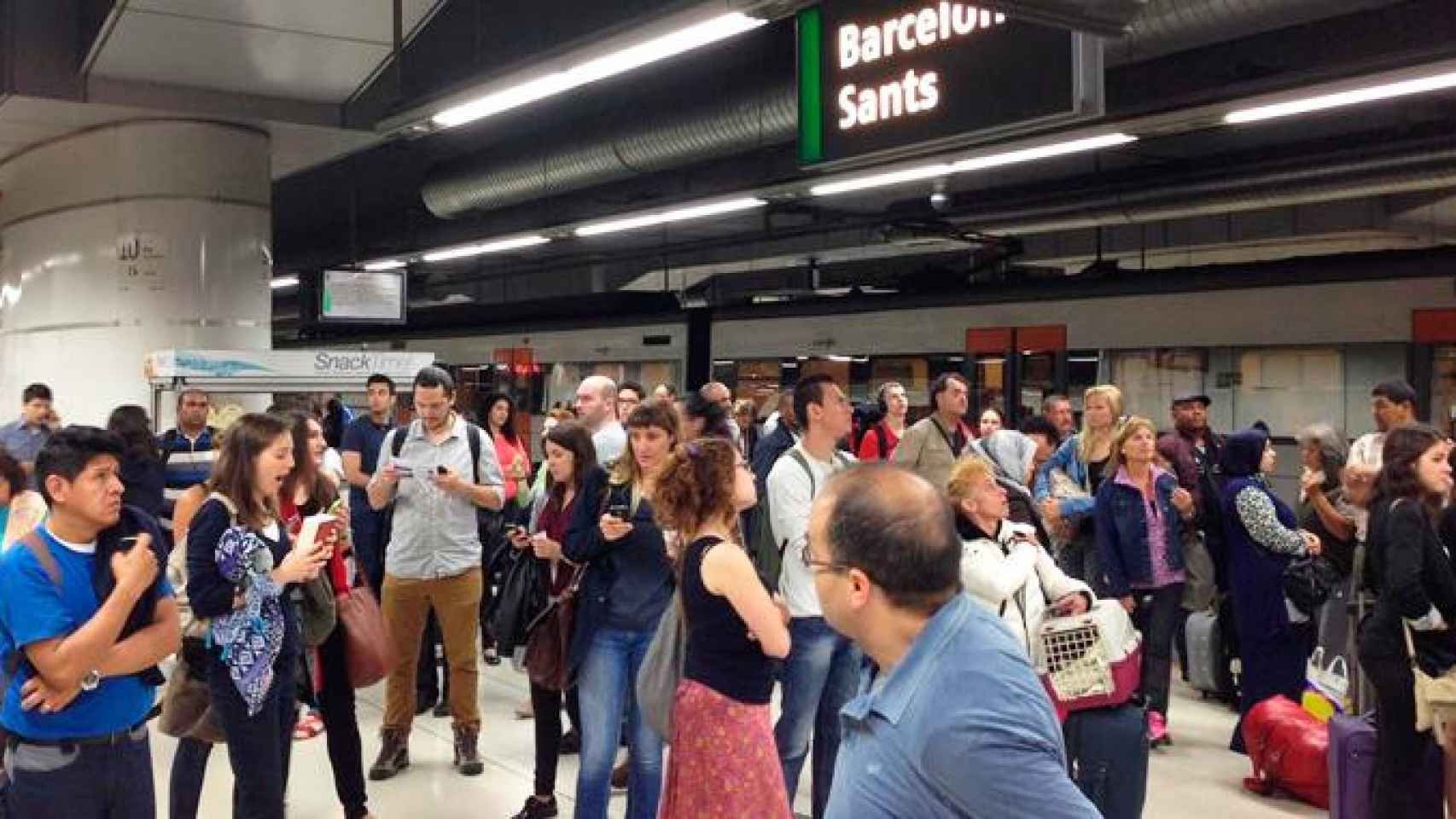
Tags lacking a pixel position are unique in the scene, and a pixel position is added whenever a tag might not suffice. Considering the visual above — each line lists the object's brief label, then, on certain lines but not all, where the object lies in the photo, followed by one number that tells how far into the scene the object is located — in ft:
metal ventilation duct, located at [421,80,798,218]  27.55
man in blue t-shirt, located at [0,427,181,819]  9.18
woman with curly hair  10.46
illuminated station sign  13.51
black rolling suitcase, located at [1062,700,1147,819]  12.17
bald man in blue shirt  5.08
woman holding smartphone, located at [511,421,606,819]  14.99
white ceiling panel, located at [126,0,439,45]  23.31
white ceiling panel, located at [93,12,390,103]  24.77
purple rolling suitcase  13.67
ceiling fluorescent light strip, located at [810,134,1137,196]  21.24
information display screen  39.93
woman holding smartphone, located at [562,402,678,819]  12.94
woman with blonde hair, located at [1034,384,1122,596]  20.62
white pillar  30.32
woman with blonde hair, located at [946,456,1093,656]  11.68
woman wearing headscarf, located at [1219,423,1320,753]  18.13
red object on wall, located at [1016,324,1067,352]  34.12
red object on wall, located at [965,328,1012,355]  35.58
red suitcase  16.24
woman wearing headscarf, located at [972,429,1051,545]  22.58
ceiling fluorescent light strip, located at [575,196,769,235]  29.68
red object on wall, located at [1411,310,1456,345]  26.50
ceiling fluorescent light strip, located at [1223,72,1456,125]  16.76
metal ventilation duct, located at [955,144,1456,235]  26.71
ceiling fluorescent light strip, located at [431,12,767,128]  14.75
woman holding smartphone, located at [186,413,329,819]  11.14
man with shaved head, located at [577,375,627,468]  18.93
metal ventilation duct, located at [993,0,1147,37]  11.27
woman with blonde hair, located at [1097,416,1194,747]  18.22
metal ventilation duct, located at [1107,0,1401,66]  19.38
